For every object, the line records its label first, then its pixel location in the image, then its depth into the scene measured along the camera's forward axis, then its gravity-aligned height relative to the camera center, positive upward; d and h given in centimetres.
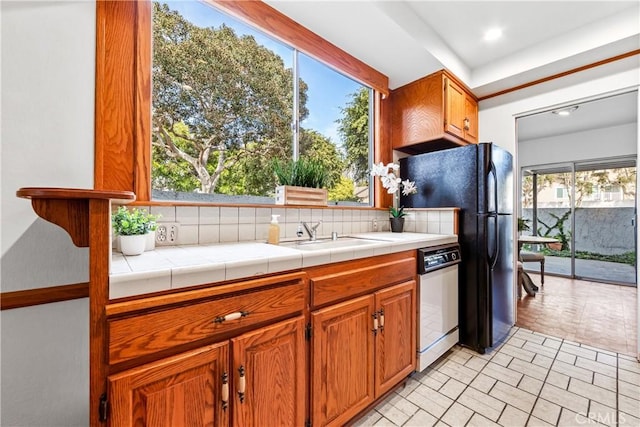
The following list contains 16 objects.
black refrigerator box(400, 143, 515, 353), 212 -9
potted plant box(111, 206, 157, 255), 105 -6
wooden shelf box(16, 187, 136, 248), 67 +3
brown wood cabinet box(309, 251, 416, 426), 120 -61
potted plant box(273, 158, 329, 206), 178 +22
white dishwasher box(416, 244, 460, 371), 176 -63
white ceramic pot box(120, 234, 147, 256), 105 -12
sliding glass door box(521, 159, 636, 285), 430 -5
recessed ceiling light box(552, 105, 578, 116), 356 +140
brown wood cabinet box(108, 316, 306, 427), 75 -55
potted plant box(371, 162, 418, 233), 238 +27
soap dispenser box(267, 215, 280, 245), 157 -10
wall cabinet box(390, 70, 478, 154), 236 +94
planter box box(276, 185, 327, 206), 177 +13
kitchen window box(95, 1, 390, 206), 121 +63
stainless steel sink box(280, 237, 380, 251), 167 -19
